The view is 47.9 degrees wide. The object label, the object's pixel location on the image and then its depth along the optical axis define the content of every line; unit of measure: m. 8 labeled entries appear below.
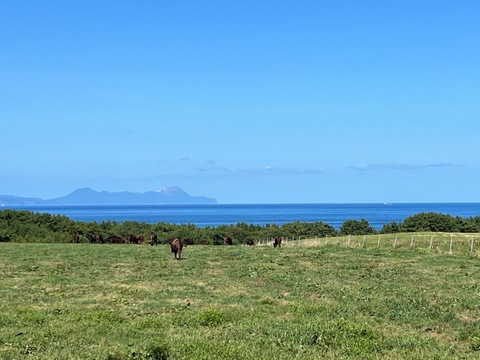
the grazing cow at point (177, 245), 34.97
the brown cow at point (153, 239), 51.55
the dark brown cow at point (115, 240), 59.19
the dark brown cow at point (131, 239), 57.55
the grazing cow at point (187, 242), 54.84
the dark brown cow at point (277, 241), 52.72
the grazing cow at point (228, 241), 62.66
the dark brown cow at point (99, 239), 58.88
